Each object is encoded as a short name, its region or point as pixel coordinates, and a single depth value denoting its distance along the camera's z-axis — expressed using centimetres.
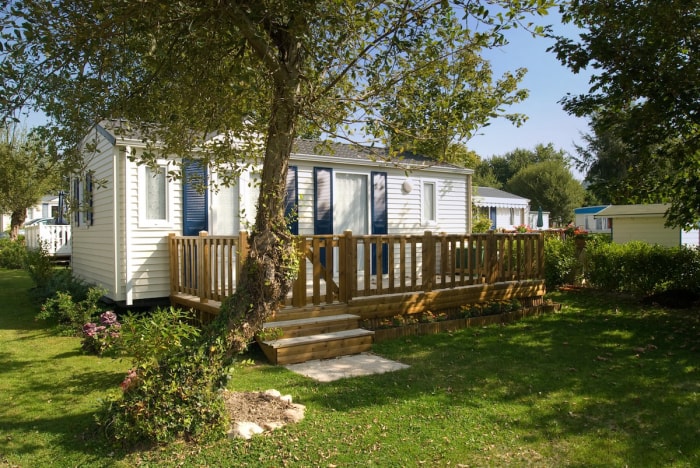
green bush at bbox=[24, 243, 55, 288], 1069
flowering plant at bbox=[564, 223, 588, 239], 1898
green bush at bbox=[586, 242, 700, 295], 1002
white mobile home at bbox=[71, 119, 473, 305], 813
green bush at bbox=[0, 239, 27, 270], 1958
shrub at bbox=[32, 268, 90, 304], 908
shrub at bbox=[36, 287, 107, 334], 787
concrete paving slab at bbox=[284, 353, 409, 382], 558
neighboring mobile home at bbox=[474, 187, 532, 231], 2883
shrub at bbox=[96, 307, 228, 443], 363
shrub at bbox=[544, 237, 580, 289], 1195
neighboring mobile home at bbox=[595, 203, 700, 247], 1515
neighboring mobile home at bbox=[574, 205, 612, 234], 3412
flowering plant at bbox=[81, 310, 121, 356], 660
